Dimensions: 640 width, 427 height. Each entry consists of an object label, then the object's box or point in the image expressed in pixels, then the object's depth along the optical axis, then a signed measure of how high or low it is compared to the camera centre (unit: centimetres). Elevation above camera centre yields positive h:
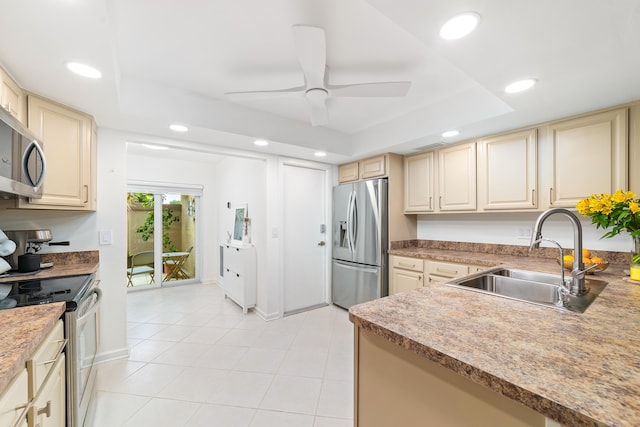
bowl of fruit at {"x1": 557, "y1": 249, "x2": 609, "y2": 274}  176 -33
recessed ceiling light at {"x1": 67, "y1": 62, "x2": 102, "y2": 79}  147 +84
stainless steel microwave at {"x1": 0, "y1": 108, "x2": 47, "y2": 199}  125 +29
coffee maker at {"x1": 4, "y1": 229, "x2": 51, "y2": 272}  187 -25
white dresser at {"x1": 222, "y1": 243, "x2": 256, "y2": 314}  348 -83
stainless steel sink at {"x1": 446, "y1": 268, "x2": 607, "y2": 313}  125 -41
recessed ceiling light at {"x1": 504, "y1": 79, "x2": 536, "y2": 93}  164 +83
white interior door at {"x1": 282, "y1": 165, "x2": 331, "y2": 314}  354 -33
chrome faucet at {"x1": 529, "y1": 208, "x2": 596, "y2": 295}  121 -15
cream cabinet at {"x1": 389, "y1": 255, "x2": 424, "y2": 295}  289 -67
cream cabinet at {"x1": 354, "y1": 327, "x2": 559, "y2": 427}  66 -54
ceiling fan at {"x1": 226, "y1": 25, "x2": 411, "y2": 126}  135 +87
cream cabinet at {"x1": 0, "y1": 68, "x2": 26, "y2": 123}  142 +69
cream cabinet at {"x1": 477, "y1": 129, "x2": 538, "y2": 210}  238 +41
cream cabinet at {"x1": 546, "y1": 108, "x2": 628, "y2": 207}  196 +46
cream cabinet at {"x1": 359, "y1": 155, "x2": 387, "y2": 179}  332 +62
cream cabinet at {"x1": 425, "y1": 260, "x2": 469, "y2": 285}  253 -55
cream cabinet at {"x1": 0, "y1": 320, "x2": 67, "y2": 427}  77 -60
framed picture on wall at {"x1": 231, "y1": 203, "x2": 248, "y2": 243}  400 -9
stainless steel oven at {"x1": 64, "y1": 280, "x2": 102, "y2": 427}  126 -75
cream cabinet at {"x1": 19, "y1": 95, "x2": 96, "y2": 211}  178 +45
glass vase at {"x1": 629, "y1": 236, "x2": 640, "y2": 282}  152 -28
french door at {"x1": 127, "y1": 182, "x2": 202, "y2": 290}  471 -34
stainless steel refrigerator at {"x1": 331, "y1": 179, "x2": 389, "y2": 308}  323 -36
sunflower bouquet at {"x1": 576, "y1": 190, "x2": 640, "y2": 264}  154 +2
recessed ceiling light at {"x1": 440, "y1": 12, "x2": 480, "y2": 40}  111 +83
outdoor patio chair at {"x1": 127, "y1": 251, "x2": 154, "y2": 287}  475 -87
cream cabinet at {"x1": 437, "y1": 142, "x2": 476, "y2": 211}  277 +41
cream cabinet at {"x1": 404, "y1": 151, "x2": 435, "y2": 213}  313 +39
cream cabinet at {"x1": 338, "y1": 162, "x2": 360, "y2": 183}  367 +61
